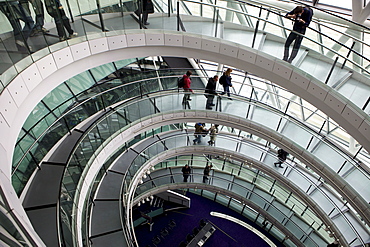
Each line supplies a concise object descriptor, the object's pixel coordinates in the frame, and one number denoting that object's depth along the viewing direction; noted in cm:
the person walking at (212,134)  1825
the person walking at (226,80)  1409
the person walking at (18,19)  759
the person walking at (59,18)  897
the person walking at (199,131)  1839
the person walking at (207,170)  2250
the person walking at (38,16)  844
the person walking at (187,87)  1457
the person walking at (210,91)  1452
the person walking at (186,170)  2223
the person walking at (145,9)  1083
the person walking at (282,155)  1682
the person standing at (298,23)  1001
